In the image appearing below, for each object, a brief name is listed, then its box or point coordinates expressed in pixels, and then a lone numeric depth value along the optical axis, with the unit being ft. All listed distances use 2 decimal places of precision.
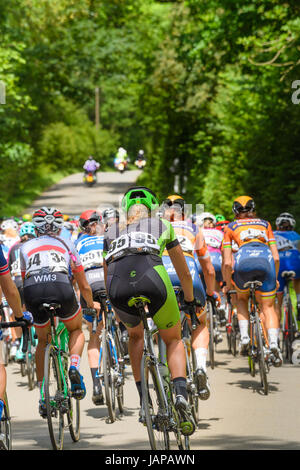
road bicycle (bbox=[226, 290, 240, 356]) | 89.71
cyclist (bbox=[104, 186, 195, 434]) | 45.19
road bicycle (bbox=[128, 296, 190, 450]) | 43.68
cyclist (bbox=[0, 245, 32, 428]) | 43.50
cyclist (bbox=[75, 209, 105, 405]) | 64.98
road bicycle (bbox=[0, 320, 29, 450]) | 42.48
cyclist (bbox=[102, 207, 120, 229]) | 78.21
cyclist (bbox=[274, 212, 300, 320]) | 86.38
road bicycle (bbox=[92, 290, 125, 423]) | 61.19
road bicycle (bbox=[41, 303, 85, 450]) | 50.18
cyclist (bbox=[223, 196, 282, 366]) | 73.22
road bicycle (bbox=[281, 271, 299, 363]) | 85.04
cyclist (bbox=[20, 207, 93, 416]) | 53.92
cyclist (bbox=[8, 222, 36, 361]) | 82.34
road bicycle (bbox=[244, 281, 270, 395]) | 68.82
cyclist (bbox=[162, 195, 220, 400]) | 60.93
